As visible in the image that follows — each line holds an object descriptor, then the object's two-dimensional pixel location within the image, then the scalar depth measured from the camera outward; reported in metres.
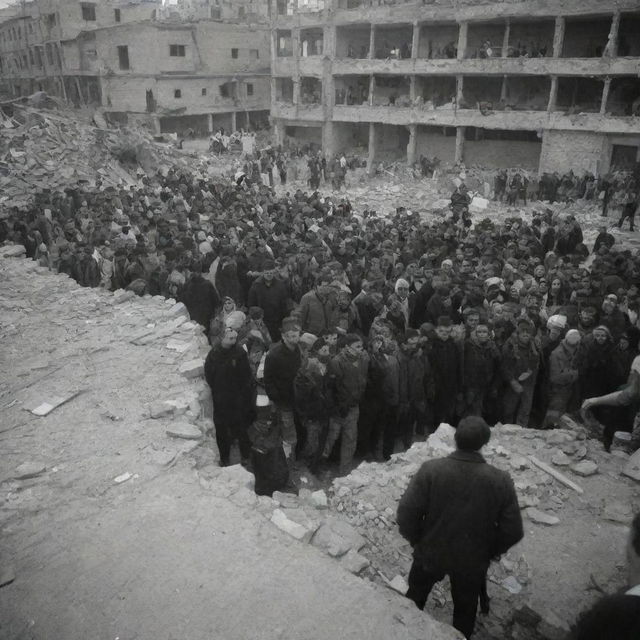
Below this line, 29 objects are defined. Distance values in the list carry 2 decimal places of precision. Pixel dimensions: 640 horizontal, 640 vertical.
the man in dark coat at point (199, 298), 8.51
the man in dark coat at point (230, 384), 5.71
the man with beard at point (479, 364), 6.46
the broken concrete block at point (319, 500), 4.82
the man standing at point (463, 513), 3.22
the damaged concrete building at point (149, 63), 34.62
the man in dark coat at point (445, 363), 6.51
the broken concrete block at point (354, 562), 3.83
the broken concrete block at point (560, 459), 5.54
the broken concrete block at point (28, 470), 4.61
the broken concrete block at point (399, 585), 3.83
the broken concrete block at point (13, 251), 12.26
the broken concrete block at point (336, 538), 3.98
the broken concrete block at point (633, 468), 5.32
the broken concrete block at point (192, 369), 6.51
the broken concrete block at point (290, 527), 3.99
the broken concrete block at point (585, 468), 5.39
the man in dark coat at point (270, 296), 8.31
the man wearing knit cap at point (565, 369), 6.47
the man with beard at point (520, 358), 6.46
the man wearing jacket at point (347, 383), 5.86
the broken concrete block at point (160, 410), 5.58
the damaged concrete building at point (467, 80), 24.09
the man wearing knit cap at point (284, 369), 5.86
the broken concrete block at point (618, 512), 4.80
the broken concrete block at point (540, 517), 4.79
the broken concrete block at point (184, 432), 5.20
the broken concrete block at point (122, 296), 8.93
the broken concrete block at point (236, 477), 4.59
